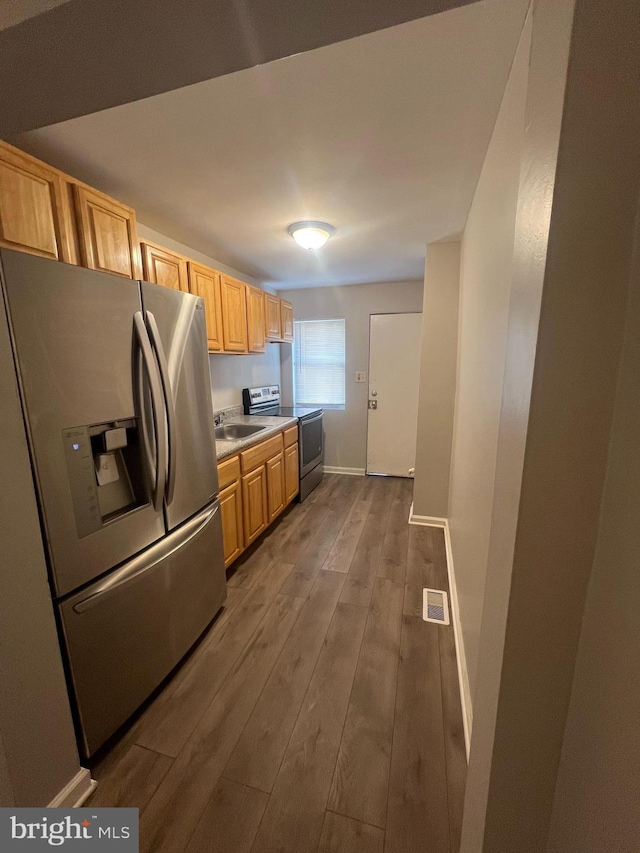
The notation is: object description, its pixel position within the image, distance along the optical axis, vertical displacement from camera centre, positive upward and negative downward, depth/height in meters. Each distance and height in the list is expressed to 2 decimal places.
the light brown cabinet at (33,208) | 1.16 +0.62
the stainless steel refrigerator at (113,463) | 1.02 -0.36
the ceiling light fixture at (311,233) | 2.24 +0.94
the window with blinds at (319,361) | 4.33 +0.12
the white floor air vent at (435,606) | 1.93 -1.45
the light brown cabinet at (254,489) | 2.23 -0.94
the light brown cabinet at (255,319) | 3.04 +0.49
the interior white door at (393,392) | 4.05 -0.29
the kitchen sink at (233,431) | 3.06 -0.57
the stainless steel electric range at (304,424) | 3.63 -0.62
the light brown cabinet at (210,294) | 2.33 +0.57
